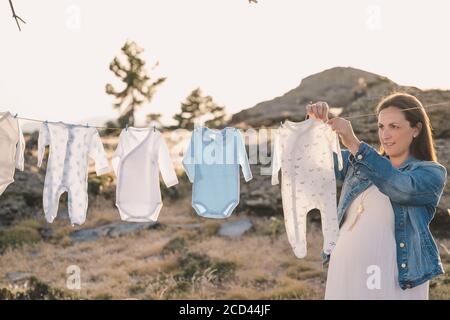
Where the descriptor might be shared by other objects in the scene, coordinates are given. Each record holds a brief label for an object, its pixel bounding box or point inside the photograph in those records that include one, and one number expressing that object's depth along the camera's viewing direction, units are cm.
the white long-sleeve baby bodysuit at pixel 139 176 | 555
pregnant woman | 345
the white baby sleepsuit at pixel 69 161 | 553
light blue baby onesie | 539
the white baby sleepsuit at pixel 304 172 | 463
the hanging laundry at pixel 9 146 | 515
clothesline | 474
